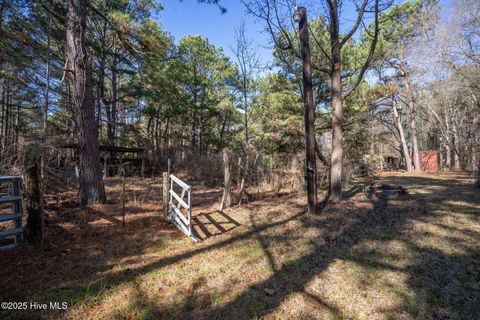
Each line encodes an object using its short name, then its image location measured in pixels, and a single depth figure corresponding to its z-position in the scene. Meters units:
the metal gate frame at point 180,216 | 4.46
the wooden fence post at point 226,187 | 6.36
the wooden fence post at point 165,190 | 5.61
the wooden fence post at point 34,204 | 3.92
